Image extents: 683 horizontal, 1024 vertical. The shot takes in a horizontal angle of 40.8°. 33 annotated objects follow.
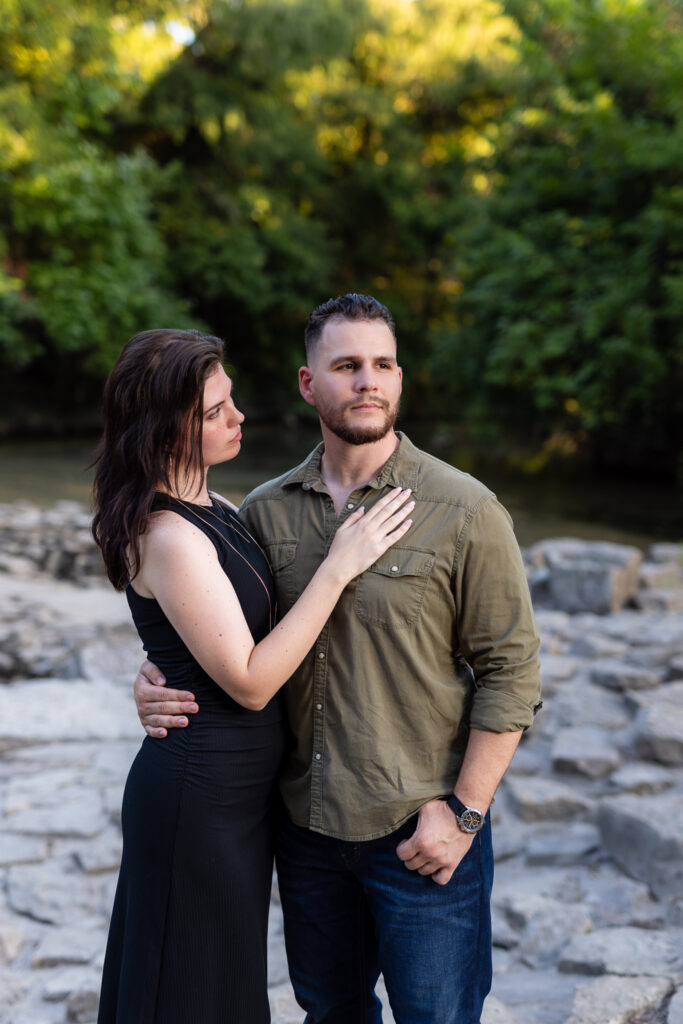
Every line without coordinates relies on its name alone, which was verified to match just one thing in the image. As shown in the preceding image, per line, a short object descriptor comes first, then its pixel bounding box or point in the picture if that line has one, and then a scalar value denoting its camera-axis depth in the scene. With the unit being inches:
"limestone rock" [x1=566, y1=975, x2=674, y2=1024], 108.0
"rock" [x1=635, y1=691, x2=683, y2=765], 198.4
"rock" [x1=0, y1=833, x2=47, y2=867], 170.6
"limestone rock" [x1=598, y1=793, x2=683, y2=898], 155.1
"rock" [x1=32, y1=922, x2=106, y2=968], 140.2
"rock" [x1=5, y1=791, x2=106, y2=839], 177.8
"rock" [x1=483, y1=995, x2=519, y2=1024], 111.0
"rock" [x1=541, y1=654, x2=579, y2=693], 252.1
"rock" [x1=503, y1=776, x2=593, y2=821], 181.0
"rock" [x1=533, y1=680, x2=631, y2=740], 222.8
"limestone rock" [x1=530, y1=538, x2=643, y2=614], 350.9
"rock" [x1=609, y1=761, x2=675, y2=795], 188.1
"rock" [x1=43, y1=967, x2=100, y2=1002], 131.5
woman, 85.4
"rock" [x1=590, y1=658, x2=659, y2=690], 243.9
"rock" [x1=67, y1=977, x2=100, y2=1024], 128.3
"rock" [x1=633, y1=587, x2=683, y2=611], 350.9
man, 86.1
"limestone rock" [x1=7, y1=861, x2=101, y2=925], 154.9
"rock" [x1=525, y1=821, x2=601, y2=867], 169.6
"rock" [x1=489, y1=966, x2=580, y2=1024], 117.4
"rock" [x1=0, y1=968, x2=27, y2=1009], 131.4
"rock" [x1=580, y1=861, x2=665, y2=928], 149.2
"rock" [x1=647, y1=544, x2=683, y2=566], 444.3
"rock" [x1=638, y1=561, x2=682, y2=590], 375.6
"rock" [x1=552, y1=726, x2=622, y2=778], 197.3
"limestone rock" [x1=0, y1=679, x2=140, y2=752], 218.7
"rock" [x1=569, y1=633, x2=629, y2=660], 276.4
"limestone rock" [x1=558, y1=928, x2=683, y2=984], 121.6
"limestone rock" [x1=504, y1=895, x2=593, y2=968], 140.8
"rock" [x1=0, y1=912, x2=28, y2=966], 141.4
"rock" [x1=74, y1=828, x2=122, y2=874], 168.6
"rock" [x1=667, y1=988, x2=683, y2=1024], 104.9
